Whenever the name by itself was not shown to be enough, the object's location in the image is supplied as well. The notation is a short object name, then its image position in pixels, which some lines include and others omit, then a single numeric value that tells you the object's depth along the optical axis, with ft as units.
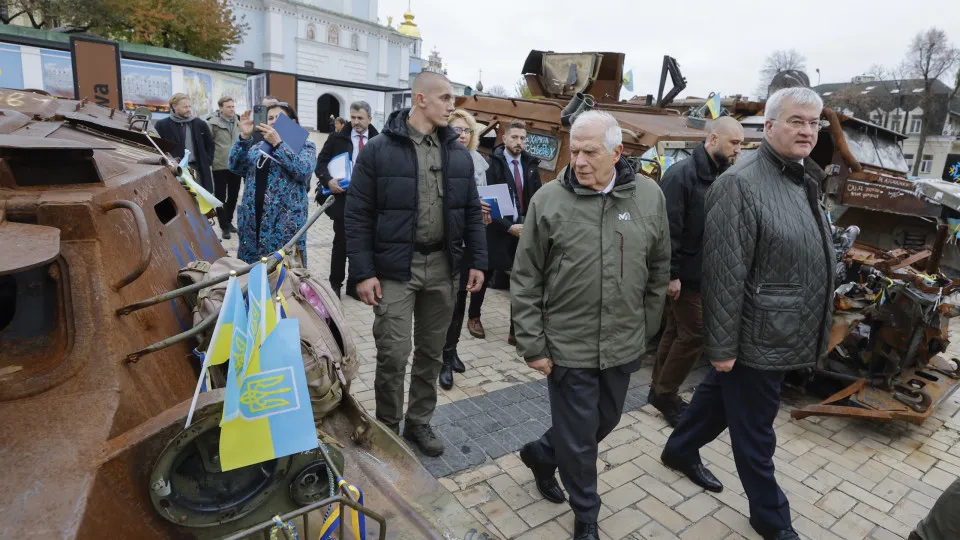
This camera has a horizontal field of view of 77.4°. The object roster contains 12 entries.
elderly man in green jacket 8.77
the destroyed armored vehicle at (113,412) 4.54
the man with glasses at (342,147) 19.11
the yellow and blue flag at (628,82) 26.47
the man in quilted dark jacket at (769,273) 9.11
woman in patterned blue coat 14.39
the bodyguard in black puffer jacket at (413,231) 10.42
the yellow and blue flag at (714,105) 19.48
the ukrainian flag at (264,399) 4.83
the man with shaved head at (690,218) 12.39
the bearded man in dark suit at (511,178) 16.79
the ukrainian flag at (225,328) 5.23
